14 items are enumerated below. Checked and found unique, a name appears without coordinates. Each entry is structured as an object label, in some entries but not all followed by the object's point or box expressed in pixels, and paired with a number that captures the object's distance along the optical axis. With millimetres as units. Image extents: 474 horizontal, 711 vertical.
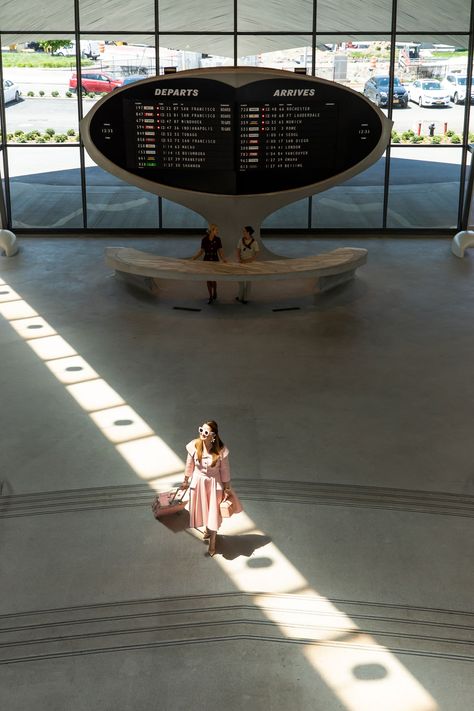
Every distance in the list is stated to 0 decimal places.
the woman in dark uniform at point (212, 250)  14858
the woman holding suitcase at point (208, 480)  7465
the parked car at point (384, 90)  19188
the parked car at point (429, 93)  19250
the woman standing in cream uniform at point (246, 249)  14836
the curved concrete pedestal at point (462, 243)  17797
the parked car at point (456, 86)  19109
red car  19156
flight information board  15164
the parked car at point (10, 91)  19078
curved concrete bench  14062
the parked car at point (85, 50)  18891
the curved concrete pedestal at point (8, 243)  17547
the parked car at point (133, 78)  19234
